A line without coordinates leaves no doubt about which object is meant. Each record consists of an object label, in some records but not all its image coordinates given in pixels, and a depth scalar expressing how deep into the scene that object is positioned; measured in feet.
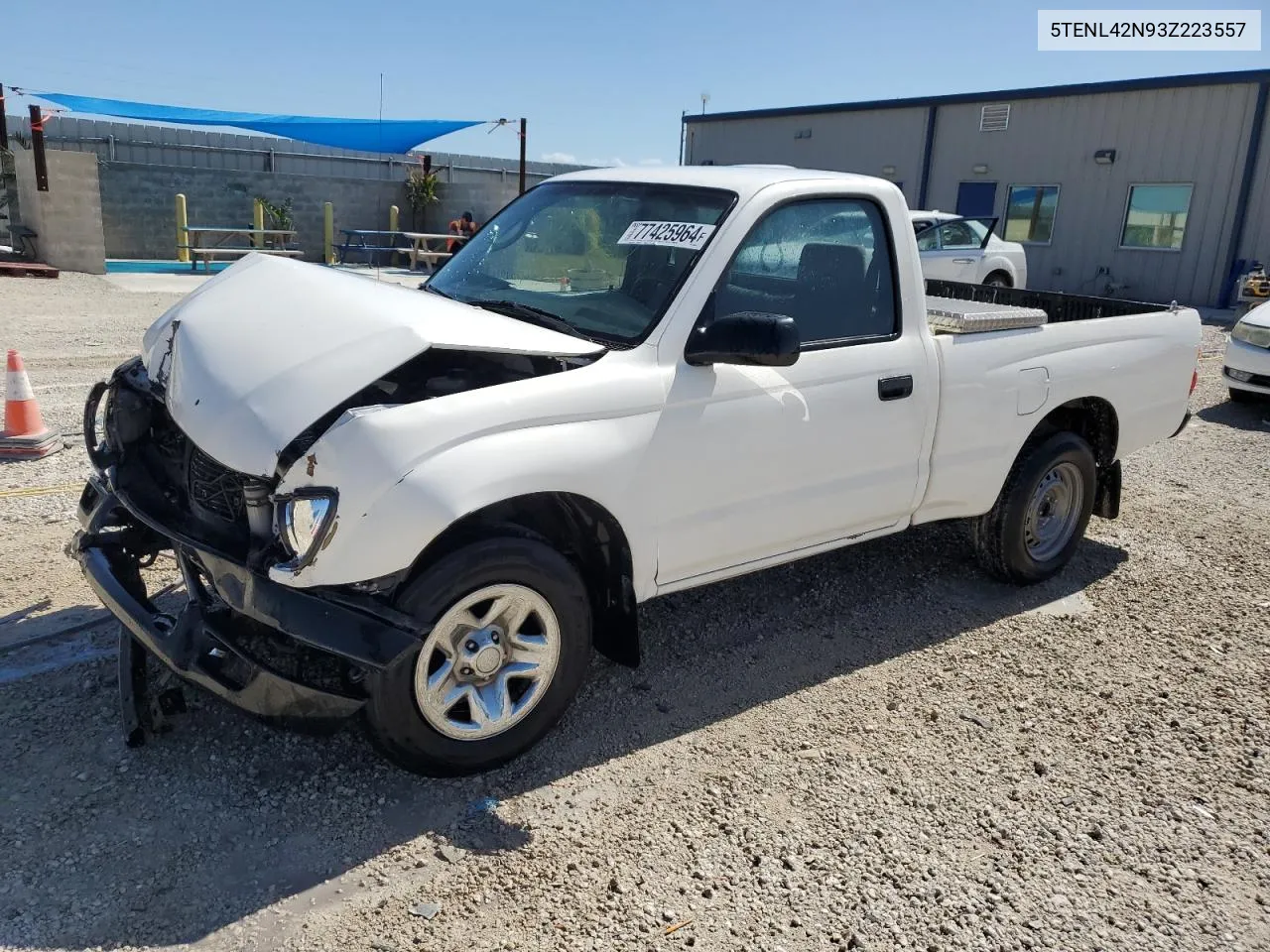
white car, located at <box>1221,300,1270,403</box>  31.42
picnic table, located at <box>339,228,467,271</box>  71.31
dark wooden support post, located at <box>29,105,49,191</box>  53.83
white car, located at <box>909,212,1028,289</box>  48.67
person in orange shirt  74.90
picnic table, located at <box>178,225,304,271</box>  67.97
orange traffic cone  20.40
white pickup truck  9.50
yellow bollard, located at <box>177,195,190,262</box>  69.77
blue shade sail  61.05
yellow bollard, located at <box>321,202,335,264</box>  78.89
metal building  63.36
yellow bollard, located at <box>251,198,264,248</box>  73.92
